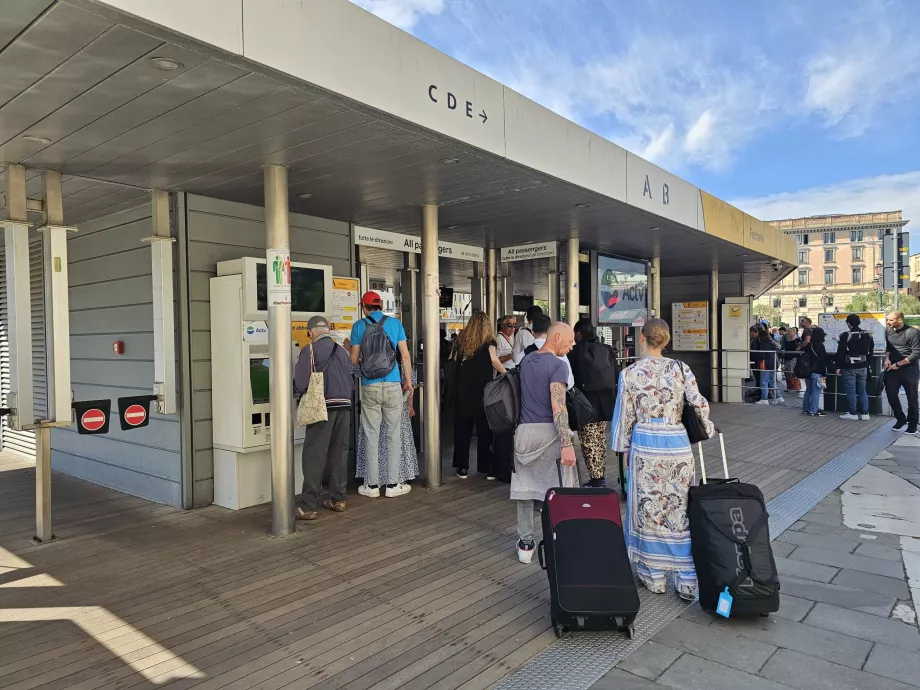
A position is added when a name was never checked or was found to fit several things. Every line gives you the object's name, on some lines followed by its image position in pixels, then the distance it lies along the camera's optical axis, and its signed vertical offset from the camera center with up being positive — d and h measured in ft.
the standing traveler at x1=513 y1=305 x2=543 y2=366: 22.35 -0.32
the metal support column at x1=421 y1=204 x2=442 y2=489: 20.49 -1.06
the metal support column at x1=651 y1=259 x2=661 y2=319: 38.17 +2.60
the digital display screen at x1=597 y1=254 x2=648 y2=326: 33.65 +2.14
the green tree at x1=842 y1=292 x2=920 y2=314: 182.61 +7.12
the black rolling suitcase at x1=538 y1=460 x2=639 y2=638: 10.30 -3.90
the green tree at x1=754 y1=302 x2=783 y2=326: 239.21 +5.52
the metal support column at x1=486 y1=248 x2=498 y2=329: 31.35 +2.52
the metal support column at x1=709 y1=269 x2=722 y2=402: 44.75 -0.42
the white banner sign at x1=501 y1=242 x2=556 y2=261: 29.91 +3.81
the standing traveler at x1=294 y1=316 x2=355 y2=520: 17.13 -1.85
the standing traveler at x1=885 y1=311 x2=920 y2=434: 29.01 -1.64
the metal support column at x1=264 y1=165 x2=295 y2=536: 15.88 -0.61
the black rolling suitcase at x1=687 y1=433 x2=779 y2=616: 10.72 -3.83
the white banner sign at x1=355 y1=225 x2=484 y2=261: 23.21 +3.56
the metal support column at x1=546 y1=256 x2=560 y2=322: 30.09 +1.83
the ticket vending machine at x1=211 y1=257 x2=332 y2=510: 17.67 -1.10
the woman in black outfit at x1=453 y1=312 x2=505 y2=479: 21.07 -1.24
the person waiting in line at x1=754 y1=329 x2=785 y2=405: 43.60 -2.62
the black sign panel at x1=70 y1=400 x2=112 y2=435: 16.01 -1.98
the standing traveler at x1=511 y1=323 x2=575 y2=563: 13.03 -2.02
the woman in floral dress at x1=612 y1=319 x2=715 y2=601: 11.66 -2.41
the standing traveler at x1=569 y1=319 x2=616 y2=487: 17.95 -2.04
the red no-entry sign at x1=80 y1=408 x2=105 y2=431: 16.02 -2.08
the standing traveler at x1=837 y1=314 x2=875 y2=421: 33.55 -2.03
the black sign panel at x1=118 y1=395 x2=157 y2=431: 16.87 -2.00
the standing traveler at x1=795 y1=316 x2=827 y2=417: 35.23 -2.34
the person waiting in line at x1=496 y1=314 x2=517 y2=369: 23.29 -0.32
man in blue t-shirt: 18.78 -2.00
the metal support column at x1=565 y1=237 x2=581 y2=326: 29.78 +2.20
